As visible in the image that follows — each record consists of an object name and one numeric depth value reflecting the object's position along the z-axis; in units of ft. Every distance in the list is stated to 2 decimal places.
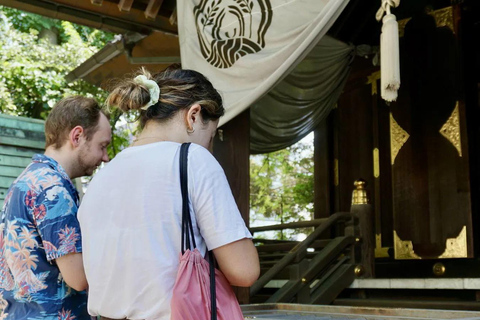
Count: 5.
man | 7.57
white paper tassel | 12.32
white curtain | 13.23
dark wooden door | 20.79
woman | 5.71
